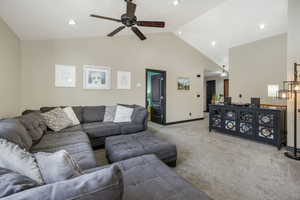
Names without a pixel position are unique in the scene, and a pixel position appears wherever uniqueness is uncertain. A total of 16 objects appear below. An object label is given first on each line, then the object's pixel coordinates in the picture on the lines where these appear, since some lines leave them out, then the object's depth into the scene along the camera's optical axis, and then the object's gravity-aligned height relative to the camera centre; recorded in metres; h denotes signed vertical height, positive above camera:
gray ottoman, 1.93 -0.73
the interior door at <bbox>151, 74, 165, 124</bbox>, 5.23 +0.01
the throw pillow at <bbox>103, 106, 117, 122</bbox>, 3.57 -0.39
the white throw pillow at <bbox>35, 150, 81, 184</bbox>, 0.72 -0.37
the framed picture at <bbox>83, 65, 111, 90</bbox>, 3.74 +0.56
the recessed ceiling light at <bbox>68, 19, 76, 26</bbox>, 2.85 +1.56
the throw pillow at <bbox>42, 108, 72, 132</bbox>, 2.77 -0.44
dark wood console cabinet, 3.01 -0.58
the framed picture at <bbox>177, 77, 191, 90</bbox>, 5.45 +0.59
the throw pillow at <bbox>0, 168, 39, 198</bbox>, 0.58 -0.38
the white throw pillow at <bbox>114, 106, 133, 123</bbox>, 3.48 -0.40
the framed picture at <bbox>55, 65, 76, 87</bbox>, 3.43 +0.55
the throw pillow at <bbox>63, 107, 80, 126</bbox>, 3.16 -0.39
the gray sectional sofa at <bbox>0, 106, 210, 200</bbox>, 0.54 -0.68
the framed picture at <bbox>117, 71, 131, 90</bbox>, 4.19 +0.54
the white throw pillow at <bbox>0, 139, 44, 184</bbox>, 0.76 -0.36
